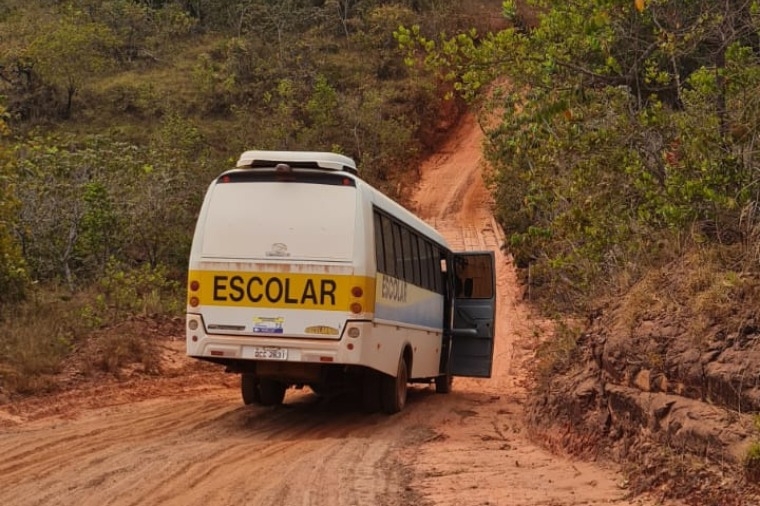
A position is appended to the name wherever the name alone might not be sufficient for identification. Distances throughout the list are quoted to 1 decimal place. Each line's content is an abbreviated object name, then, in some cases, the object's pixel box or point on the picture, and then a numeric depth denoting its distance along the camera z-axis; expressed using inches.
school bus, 422.3
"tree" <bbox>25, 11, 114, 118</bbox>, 1455.5
